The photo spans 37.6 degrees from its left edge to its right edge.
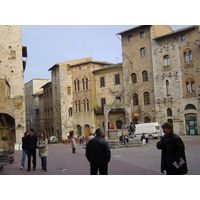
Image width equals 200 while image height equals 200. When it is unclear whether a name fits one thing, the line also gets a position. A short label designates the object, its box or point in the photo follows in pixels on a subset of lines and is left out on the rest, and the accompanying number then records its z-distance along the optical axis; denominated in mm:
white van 30528
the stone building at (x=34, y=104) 54719
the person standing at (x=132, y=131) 24417
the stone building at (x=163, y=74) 31969
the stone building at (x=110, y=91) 39031
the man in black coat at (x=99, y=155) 6797
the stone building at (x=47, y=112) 48094
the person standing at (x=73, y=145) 19141
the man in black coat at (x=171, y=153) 5723
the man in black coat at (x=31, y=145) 10797
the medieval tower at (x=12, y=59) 30906
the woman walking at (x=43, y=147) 10625
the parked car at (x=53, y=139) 41169
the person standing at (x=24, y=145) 10952
